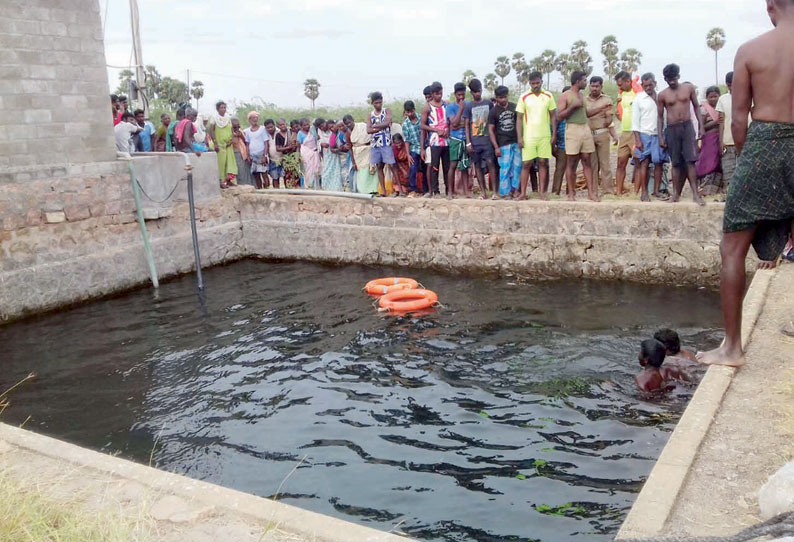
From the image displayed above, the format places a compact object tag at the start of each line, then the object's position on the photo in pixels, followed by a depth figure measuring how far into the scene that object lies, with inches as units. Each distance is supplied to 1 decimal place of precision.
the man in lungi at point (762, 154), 173.9
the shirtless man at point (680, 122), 402.6
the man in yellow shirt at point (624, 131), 483.5
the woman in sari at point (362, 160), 536.4
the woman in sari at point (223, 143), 582.9
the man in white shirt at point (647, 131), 444.5
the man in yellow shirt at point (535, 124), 453.1
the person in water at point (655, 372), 255.3
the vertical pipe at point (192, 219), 480.7
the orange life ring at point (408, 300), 390.9
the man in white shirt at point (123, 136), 520.7
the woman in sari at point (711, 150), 447.5
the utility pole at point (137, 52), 637.1
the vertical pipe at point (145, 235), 477.1
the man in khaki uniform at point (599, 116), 466.6
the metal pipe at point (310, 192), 509.7
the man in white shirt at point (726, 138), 438.3
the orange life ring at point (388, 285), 422.3
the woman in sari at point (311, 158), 592.7
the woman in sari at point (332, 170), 568.7
